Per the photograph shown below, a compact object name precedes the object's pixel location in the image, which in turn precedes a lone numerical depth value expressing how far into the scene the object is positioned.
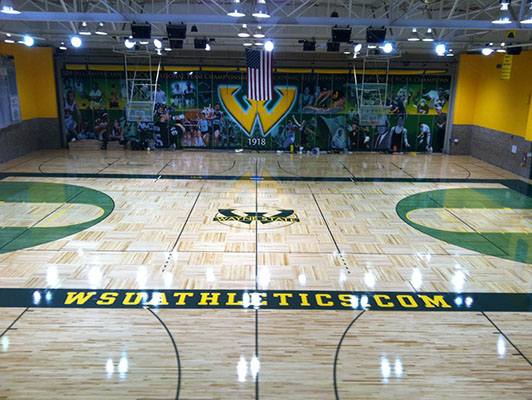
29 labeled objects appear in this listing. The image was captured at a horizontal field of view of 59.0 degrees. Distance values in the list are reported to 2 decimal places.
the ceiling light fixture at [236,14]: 9.85
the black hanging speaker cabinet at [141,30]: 11.43
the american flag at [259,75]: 16.75
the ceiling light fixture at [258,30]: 15.11
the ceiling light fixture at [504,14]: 9.55
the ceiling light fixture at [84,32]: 13.16
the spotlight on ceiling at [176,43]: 14.40
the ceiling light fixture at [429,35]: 13.37
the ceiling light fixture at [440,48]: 15.09
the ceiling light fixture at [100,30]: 13.23
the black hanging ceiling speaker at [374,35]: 11.53
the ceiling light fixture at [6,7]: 8.92
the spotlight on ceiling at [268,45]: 14.17
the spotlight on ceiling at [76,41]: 14.63
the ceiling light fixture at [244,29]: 14.35
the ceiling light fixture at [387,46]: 14.16
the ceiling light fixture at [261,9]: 9.23
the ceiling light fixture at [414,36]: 13.15
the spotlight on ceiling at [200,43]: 15.67
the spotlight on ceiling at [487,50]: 16.02
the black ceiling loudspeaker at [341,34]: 11.68
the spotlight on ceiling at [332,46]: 14.10
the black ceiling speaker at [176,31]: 11.68
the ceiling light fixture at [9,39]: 15.53
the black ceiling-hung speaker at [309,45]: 15.22
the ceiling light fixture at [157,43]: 15.14
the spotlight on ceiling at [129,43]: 15.72
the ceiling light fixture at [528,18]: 9.43
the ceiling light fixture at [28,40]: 14.96
